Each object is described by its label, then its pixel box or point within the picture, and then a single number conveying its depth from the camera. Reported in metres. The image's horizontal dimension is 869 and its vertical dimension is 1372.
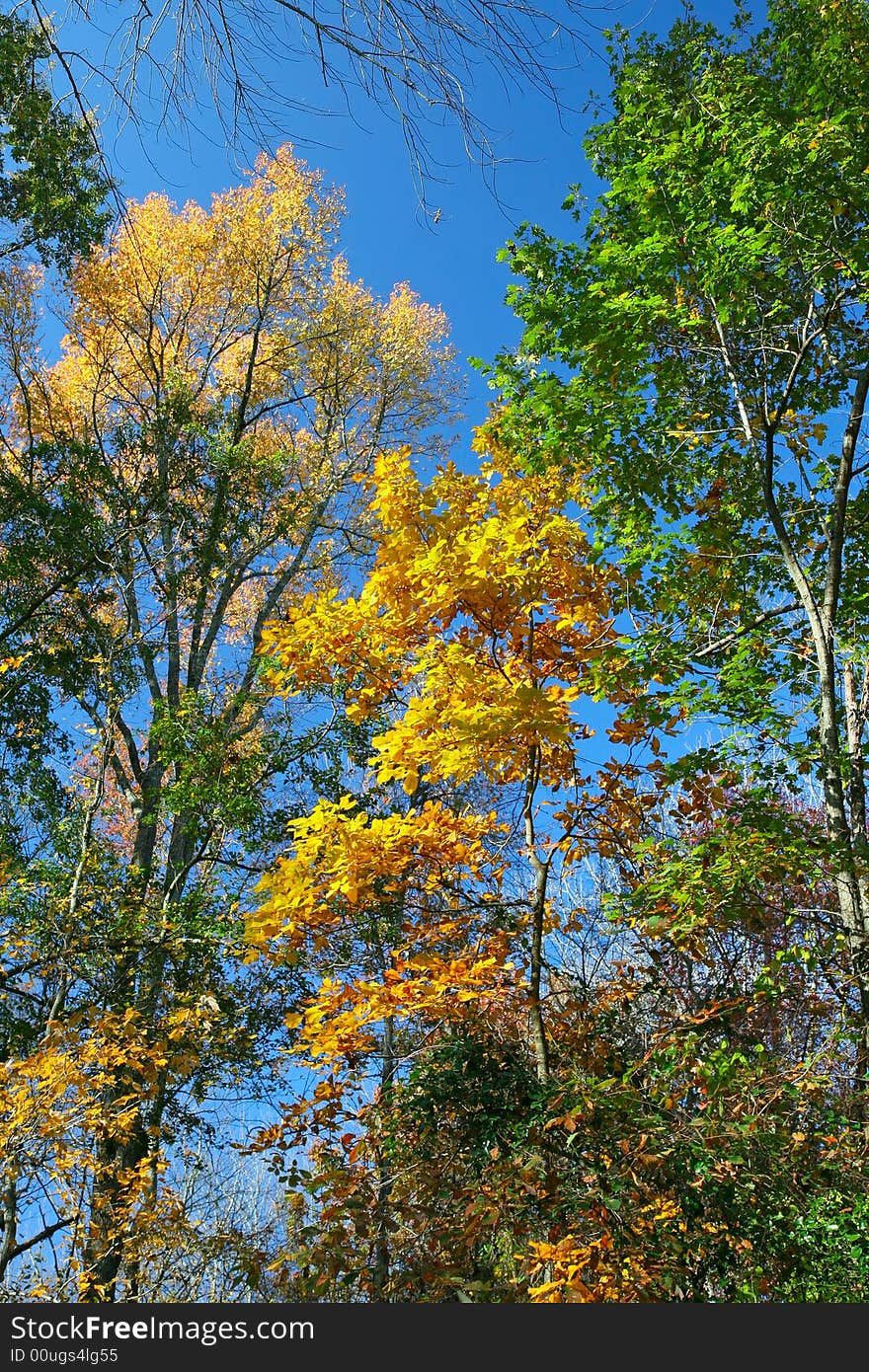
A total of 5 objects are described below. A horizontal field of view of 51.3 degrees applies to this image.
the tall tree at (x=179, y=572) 6.34
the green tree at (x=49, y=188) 7.33
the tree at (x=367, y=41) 1.63
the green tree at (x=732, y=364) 4.02
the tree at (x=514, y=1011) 3.26
